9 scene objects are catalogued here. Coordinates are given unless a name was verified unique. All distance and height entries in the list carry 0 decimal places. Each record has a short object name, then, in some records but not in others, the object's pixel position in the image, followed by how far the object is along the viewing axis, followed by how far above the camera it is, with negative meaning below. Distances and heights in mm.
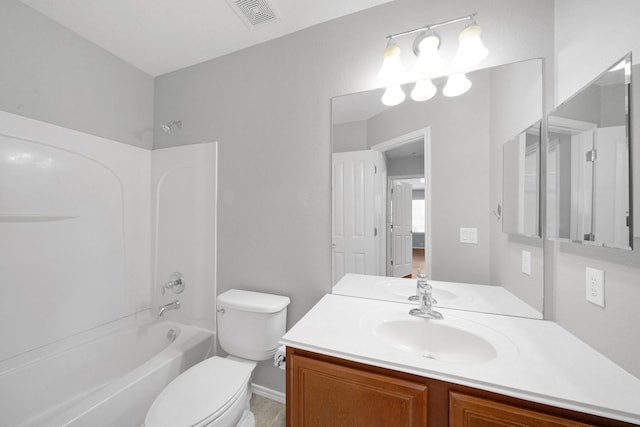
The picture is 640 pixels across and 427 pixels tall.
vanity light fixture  1068 +739
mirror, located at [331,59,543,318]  1099 +103
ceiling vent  1295 +1155
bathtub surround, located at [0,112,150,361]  1304 -124
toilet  999 -834
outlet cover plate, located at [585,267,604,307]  778 -236
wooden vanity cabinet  646 -582
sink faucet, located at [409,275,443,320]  1098 -411
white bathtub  1105 -907
